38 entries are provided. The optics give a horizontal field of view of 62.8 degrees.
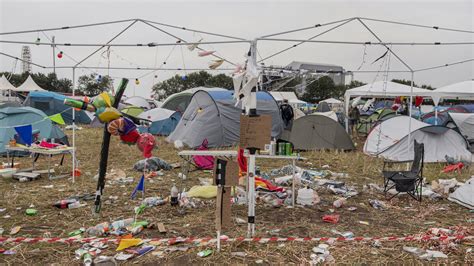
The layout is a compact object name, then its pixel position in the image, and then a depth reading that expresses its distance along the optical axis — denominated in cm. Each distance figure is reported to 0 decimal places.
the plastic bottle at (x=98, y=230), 442
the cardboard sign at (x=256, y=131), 423
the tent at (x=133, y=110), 1718
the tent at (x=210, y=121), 1141
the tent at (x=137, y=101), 2513
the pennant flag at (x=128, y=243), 401
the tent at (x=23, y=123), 977
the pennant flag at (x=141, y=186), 513
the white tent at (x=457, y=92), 1274
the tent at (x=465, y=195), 589
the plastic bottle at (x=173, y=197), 557
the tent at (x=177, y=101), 1839
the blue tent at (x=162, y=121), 1489
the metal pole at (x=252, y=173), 427
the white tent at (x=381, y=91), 1344
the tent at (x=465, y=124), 1241
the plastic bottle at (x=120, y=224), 457
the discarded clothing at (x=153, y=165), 816
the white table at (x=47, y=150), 711
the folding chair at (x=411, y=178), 609
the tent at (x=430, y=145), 966
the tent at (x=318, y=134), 1130
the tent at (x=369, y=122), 1609
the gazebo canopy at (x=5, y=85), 2162
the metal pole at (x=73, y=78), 608
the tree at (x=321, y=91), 4859
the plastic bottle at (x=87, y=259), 364
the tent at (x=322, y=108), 2573
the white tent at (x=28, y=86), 2207
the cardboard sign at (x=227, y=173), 400
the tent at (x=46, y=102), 1867
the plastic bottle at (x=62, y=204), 544
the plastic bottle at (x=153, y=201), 560
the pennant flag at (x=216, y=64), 470
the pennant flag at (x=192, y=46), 489
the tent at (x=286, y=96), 2911
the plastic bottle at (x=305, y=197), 577
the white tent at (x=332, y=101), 3275
